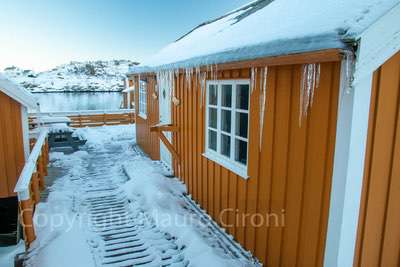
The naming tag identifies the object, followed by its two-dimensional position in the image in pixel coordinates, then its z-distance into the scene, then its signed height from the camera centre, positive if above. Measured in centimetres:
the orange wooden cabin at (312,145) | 192 -42
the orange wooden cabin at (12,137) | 492 -82
